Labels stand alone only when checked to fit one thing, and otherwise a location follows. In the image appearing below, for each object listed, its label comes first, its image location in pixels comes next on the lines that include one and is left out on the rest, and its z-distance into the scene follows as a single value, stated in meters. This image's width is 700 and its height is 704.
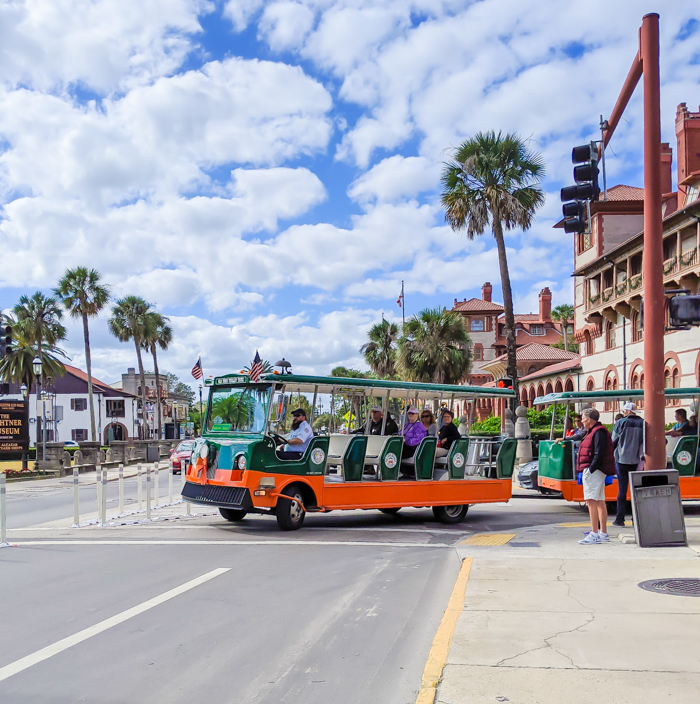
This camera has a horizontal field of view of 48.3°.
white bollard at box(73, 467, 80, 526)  13.84
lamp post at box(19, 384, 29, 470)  33.12
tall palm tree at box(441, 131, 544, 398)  30.52
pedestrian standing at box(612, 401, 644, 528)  12.69
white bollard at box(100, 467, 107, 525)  14.17
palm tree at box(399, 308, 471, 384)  44.09
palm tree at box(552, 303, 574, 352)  89.38
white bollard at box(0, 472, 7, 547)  11.71
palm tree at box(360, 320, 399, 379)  61.88
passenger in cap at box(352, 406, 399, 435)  14.63
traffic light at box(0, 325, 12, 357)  21.84
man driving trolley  12.93
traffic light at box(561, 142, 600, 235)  10.11
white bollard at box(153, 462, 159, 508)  17.89
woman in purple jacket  14.41
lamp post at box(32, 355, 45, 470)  33.78
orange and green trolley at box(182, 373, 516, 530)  12.66
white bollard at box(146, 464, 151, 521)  15.11
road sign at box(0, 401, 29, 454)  32.66
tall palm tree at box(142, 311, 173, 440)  69.94
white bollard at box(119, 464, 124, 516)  16.14
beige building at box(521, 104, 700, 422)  34.69
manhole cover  7.44
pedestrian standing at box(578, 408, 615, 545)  10.91
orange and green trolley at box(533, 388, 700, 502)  15.15
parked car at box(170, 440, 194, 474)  33.00
